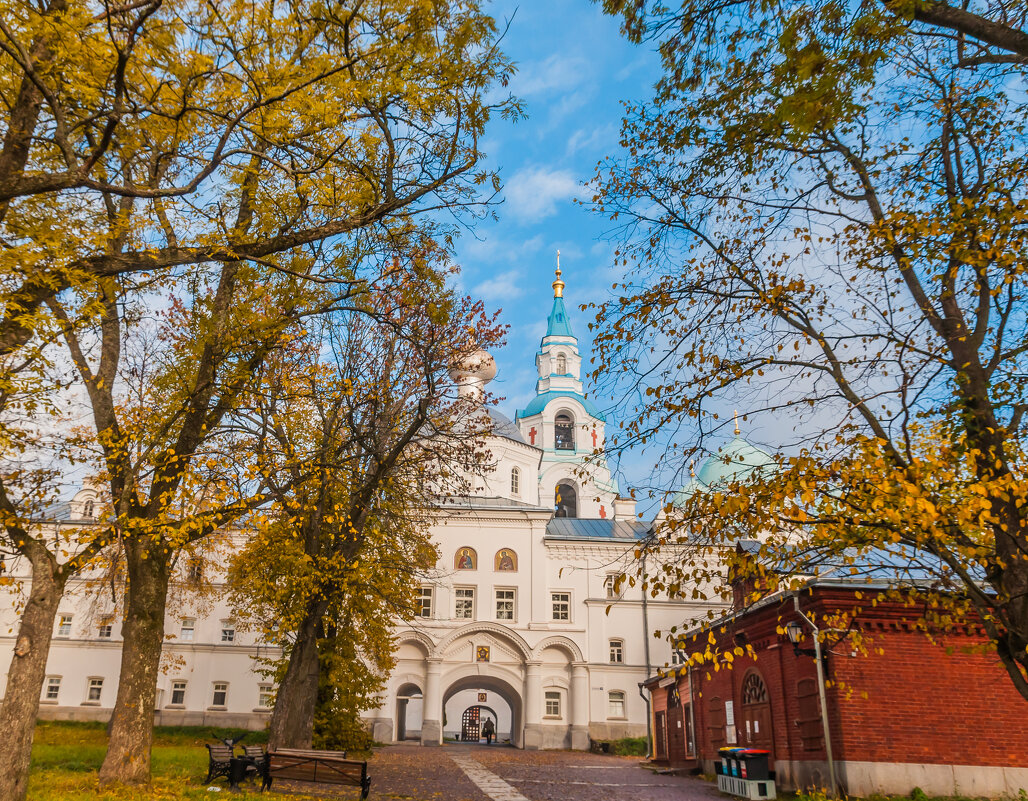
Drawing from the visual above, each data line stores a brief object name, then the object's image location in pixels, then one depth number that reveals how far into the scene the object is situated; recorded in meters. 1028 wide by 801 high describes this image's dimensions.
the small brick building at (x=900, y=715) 13.86
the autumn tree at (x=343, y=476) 14.78
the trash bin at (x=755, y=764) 15.27
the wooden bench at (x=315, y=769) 12.22
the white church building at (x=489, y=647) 34.72
